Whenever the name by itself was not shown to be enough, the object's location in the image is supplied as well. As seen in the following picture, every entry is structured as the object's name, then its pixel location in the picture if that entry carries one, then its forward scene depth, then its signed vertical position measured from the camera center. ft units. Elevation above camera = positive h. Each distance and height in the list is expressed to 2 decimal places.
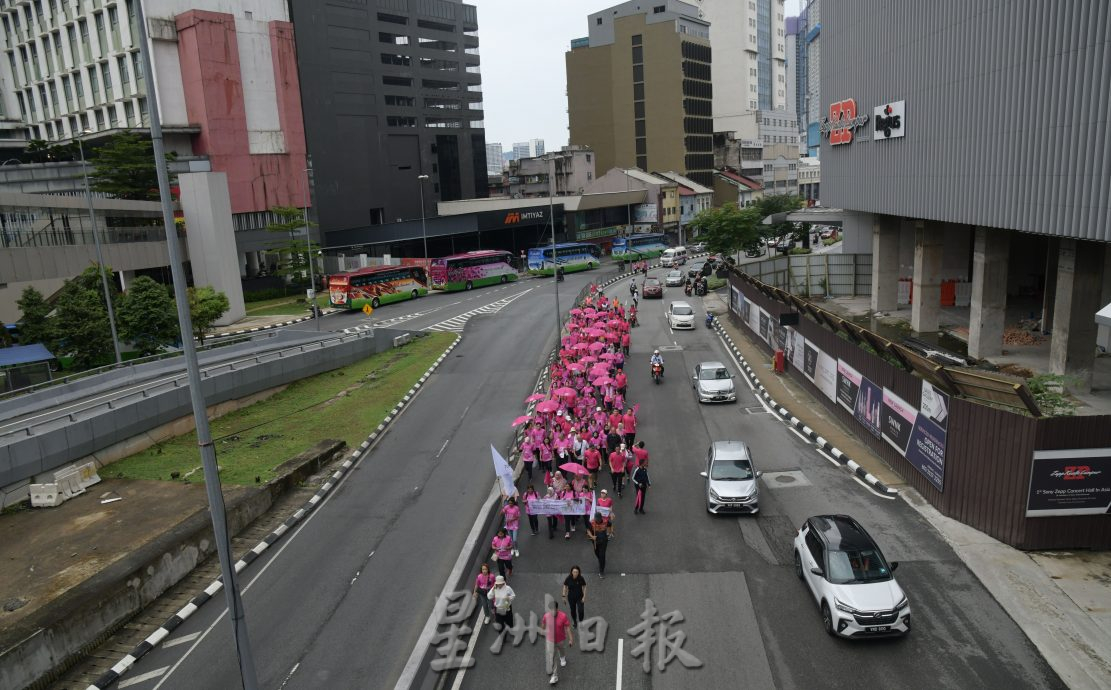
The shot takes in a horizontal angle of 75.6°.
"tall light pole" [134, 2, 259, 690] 35.37 -11.08
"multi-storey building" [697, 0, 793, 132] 482.69 +97.63
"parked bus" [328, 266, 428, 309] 187.93 -17.90
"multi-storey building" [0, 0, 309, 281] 223.51 +48.12
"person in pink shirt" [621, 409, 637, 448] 73.31 -22.00
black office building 263.08 +45.13
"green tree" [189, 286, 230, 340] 135.64 -15.17
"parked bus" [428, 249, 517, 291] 219.20 -17.12
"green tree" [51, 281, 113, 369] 116.78 -15.10
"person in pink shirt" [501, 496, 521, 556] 53.16 -22.42
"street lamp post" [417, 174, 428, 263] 242.17 -4.72
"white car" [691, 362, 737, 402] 93.86 -23.71
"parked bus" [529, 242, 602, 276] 246.47 -16.89
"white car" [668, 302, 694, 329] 147.74 -22.92
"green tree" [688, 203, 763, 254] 201.67 -7.68
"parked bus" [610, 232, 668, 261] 280.72 -16.12
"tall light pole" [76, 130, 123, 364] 114.01 -10.68
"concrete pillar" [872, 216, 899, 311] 134.21 -13.24
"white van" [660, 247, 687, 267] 258.16 -18.75
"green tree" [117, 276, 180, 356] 122.83 -14.49
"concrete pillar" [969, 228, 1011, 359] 94.27 -13.62
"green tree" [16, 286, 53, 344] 120.78 -13.70
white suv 41.01 -22.81
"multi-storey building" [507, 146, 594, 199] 357.41 +18.36
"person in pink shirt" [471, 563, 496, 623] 45.98 -23.26
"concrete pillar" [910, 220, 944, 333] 115.14 -13.44
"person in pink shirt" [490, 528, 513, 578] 49.39 -22.76
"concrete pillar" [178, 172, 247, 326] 176.96 -1.14
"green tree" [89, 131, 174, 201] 195.21 +17.30
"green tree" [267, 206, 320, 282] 215.10 -7.62
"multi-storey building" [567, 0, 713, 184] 383.65 +63.61
